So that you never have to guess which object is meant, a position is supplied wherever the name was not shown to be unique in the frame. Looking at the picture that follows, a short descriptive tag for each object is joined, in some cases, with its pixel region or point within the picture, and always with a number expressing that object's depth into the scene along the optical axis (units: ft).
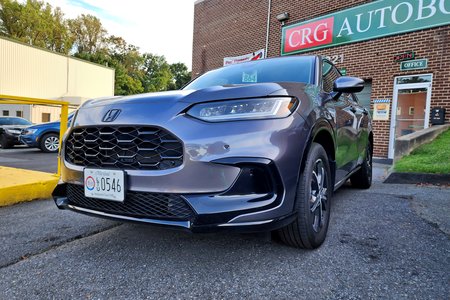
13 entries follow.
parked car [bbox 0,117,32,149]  33.53
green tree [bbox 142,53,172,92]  186.70
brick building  23.75
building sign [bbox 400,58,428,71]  24.18
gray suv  5.37
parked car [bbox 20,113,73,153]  28.84
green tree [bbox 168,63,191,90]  232.32
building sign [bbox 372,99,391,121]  26.32
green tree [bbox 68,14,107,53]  137.63
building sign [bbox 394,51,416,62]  24.75
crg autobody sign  23.97
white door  24.34
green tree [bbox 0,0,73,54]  111.45
